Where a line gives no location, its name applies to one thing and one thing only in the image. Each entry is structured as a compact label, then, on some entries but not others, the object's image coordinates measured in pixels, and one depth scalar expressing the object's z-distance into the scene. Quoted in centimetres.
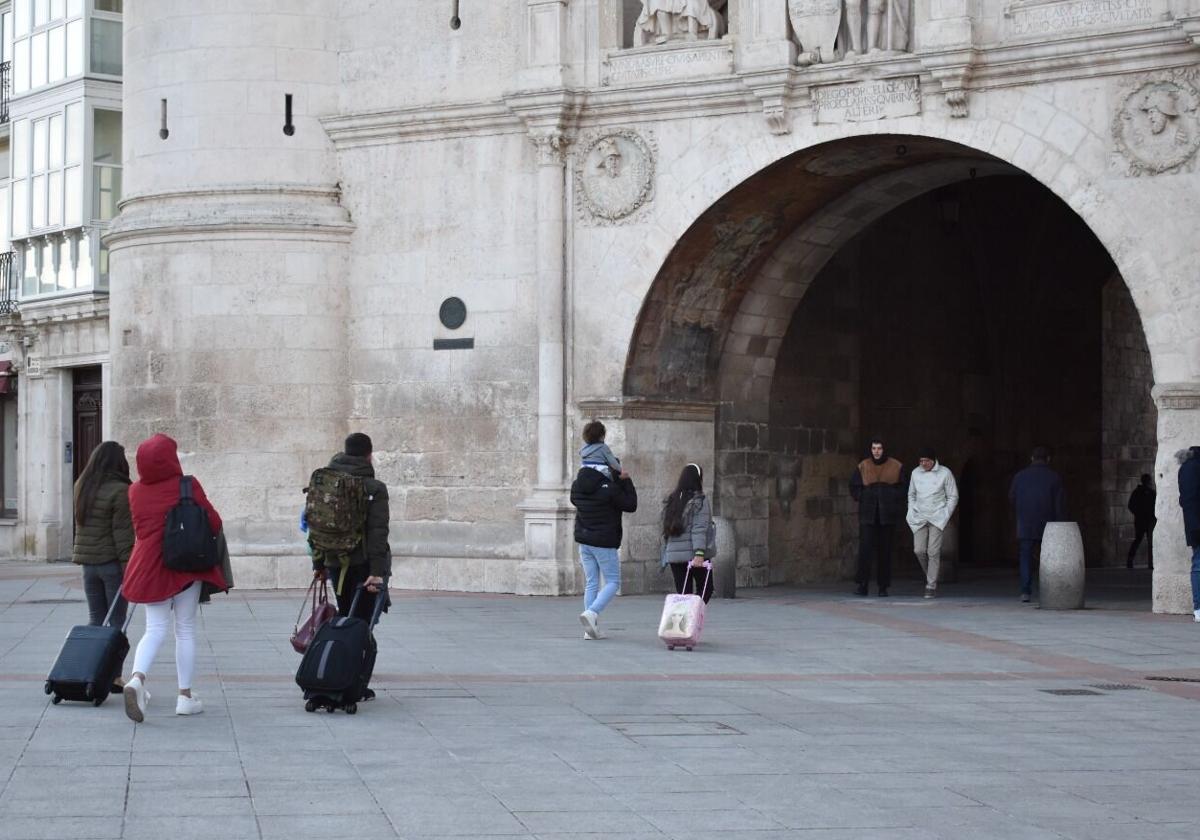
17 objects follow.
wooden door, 2697
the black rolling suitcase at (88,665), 1048
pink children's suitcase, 1387
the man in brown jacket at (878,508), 1984
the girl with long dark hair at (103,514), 1140
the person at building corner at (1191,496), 1585
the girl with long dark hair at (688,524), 1501
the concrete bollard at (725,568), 1927
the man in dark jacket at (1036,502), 1858
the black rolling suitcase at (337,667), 1034
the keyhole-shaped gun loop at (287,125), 2095
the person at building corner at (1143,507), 2652
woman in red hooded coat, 1033
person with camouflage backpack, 1130
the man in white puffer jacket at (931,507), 1938
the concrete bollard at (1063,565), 1755
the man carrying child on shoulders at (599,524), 1454
